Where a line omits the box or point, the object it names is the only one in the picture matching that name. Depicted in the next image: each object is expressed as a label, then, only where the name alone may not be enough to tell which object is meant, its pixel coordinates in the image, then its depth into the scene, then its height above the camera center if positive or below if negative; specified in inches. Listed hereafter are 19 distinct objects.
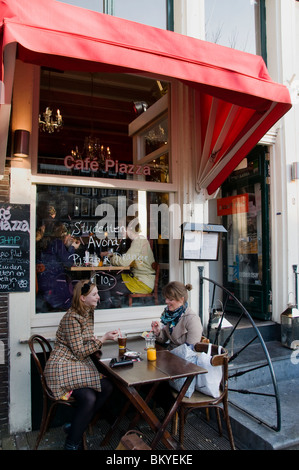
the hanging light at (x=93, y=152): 169.9 +52.1
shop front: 112.7 +50.5
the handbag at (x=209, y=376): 119.0 -42.1
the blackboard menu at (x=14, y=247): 142.1 +2.5
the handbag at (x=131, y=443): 69.4 -38.1
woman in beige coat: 130.5 -25.5
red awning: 102.8 +63.1
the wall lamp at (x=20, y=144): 142.5 +44.5
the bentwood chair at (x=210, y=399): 115.3 -49.2
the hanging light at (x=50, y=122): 165.8 +66.9
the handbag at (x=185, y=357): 119.7 -36.5
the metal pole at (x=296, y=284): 206.8 -19.1
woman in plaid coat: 114.2 -38.1
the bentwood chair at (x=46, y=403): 118.1 -50.8
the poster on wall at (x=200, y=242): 167.8 +5.0
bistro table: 103.3 -36.7
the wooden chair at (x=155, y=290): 177.4 -19.5
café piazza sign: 164.2 +42.1
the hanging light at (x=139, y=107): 199.6 +82.9
